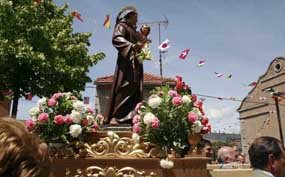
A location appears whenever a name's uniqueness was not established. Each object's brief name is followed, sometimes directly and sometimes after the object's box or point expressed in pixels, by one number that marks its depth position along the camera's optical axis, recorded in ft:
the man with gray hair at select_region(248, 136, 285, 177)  10.60
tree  45.52
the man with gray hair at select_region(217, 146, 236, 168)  17.54
